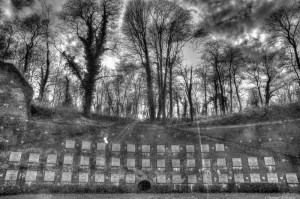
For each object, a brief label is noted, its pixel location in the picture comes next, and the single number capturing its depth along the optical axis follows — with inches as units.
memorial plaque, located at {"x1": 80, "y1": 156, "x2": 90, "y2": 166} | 652.7
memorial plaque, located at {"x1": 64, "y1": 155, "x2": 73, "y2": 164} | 637.9
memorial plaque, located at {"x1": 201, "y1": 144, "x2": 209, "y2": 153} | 728.3
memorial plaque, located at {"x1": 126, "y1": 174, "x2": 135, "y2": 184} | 662.0
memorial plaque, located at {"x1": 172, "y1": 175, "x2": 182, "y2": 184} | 680.4
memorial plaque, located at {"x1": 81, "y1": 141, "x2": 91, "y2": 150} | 674.2
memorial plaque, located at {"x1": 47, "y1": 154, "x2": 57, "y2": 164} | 621.0
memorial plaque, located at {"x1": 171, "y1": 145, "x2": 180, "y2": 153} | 727.1
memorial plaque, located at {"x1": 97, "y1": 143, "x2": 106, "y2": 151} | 687.1
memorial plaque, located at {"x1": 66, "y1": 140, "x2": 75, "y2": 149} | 659.3
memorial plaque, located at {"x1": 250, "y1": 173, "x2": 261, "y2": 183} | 676.1
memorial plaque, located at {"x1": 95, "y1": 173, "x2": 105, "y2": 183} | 641.0
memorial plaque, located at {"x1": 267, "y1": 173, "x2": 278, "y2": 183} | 668.7
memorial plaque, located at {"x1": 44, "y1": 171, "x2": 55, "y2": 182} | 598.2
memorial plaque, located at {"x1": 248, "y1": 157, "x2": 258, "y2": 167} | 695.6
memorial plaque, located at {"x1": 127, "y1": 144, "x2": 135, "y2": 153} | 710.4
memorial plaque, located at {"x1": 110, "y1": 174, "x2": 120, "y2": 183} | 652.1
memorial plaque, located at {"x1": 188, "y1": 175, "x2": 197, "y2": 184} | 681.0
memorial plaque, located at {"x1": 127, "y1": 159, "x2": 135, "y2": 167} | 688.7
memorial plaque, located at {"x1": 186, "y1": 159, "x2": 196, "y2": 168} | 707.4
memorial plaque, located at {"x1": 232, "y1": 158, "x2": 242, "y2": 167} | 699.7
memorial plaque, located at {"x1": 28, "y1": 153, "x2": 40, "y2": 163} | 602.9
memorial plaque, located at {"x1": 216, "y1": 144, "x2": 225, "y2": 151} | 726.5
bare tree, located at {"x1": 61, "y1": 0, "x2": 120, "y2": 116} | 917.2
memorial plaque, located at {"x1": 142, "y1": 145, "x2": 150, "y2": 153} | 720.0
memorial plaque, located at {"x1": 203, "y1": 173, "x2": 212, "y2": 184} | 681.0
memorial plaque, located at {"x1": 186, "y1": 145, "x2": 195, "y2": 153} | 728.3
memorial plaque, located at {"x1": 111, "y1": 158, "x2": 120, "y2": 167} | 676.6
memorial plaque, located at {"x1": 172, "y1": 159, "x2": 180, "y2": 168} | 705.0
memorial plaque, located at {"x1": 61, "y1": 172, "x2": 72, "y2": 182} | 612.7
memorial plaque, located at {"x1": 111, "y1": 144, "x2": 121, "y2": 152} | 697.6
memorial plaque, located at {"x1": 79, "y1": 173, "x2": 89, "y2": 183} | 627.6
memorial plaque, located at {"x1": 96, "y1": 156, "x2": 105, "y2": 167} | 666.2
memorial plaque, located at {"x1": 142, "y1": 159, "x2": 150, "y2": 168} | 699.4
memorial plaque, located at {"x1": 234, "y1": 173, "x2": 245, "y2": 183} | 679.1
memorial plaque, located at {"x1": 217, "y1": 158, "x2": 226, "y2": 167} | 704.4
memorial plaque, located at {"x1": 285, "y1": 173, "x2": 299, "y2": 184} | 661.9
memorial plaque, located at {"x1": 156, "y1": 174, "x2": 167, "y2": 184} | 676.7
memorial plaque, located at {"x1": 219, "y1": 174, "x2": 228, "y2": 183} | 680.4
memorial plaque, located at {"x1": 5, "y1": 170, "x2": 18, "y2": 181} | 564.4
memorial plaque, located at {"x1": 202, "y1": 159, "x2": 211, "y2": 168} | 706.8
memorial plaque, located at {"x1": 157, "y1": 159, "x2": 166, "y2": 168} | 703.4
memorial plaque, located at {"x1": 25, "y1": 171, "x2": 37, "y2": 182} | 581.3
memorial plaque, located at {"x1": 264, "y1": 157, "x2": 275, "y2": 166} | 690.2
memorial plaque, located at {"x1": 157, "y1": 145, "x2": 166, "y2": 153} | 725.3
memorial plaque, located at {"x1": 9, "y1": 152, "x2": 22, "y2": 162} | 584.7
